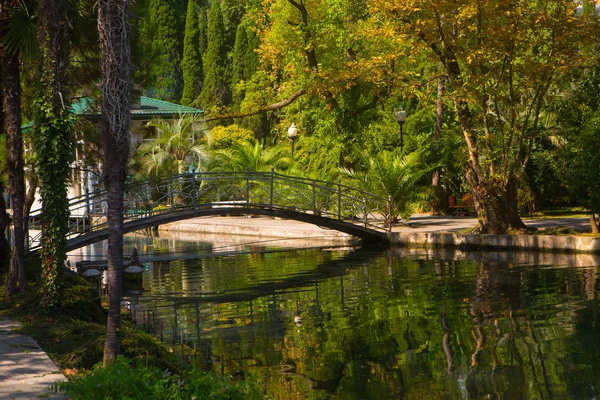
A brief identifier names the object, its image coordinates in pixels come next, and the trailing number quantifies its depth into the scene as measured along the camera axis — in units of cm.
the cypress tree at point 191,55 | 5775
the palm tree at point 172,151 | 3822
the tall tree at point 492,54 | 2250
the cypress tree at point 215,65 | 5519
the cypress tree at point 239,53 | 5355
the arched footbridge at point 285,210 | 2134
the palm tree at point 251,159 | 3559
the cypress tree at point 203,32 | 6278
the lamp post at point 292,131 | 3509
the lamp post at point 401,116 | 3070
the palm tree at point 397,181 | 2859
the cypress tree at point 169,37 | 5850
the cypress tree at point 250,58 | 5228
